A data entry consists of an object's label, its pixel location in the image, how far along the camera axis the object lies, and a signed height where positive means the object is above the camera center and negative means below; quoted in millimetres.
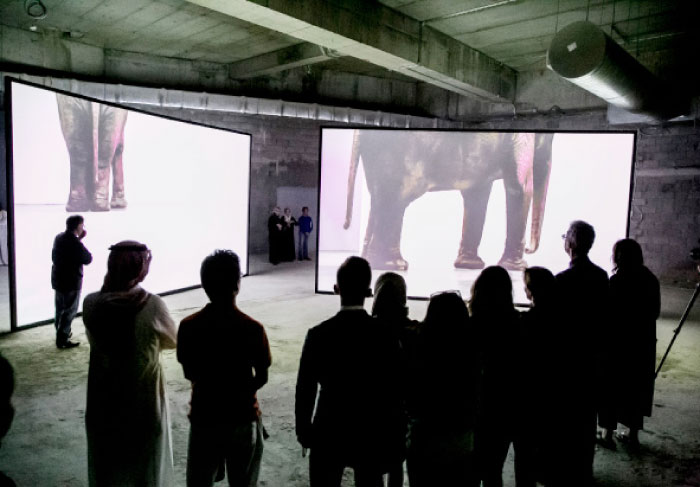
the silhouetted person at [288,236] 10320 -753
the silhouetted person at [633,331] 2729 -676
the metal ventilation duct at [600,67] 4301 +1542
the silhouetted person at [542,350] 2023 -591
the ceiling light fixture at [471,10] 5520 +2501
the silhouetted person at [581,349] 2117 -629
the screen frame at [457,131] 5586 +1015
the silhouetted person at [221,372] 1631 -614
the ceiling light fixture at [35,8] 5798 +2330
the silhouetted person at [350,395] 1555 -646
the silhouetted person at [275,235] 10082 -726
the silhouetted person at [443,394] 1667 -663
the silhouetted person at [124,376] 1762 -703
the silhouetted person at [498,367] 1894 -631
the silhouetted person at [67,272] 4312 -757
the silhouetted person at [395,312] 1750 -407
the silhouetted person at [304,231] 10688 -646
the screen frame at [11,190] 4328 -14
